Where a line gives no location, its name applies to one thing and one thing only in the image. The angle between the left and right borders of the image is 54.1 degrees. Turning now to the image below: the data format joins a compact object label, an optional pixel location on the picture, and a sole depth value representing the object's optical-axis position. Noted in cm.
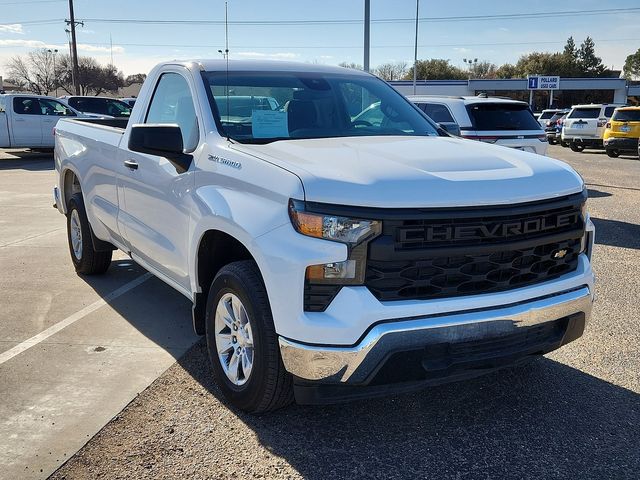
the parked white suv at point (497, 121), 1064
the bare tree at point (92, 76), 7750
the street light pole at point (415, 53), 3801
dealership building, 6184
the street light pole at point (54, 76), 7906
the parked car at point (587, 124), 2361
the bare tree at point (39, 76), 7844
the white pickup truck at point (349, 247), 284
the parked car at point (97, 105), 2302
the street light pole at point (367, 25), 1502
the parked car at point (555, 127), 3019
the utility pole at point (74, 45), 4331
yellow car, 2028
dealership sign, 5134
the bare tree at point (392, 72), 9031
